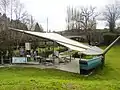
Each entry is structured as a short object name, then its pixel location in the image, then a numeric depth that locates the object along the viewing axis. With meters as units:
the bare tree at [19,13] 17.44
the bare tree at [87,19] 25.13
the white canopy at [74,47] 7.28
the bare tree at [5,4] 14.84
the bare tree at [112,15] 26.57
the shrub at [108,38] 21.06
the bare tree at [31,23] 22.08
